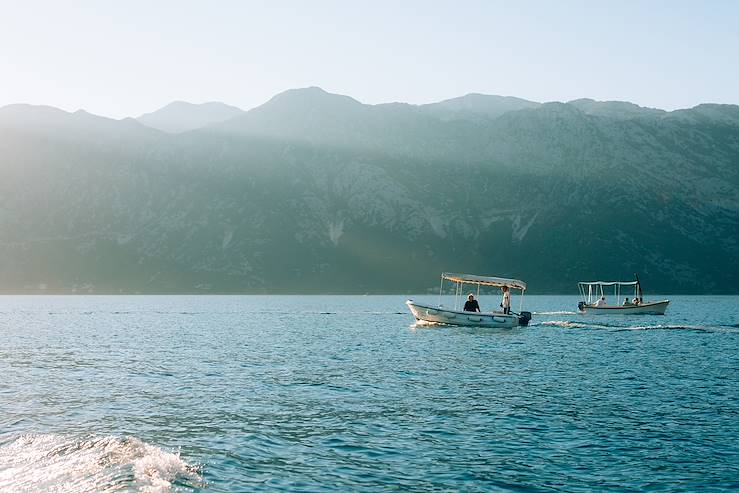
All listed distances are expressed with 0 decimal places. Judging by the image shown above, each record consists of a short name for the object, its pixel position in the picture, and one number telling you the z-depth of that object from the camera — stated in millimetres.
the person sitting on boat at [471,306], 76625
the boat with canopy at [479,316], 75562
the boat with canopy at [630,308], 109688
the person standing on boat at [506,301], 76688
